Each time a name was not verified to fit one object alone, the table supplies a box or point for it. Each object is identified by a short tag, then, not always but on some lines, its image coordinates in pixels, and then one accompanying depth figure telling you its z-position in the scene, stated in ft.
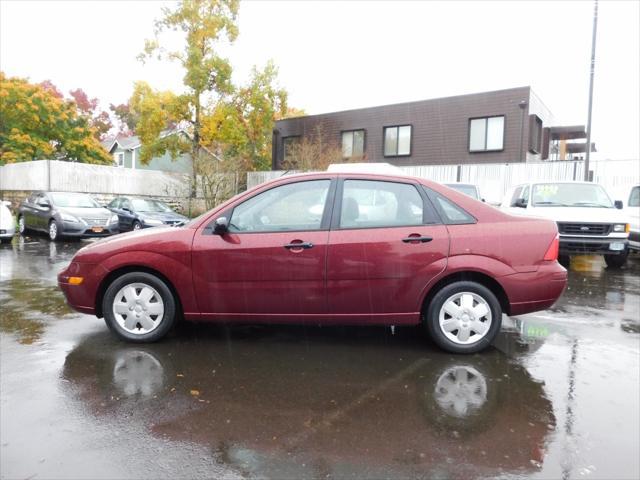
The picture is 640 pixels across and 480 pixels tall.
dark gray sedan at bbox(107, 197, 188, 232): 54.60
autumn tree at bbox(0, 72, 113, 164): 96.94
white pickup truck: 31.01
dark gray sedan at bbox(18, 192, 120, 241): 46.83
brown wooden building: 73.00
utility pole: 49.75
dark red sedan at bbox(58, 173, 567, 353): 14.61
